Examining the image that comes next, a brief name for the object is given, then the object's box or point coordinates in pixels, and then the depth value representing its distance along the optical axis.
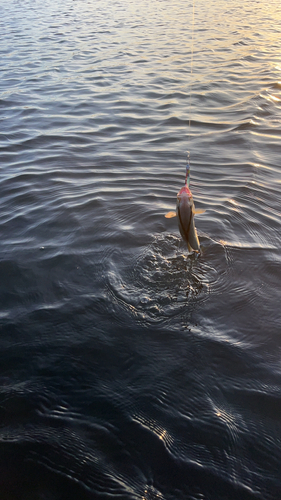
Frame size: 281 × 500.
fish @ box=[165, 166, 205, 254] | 4.05
